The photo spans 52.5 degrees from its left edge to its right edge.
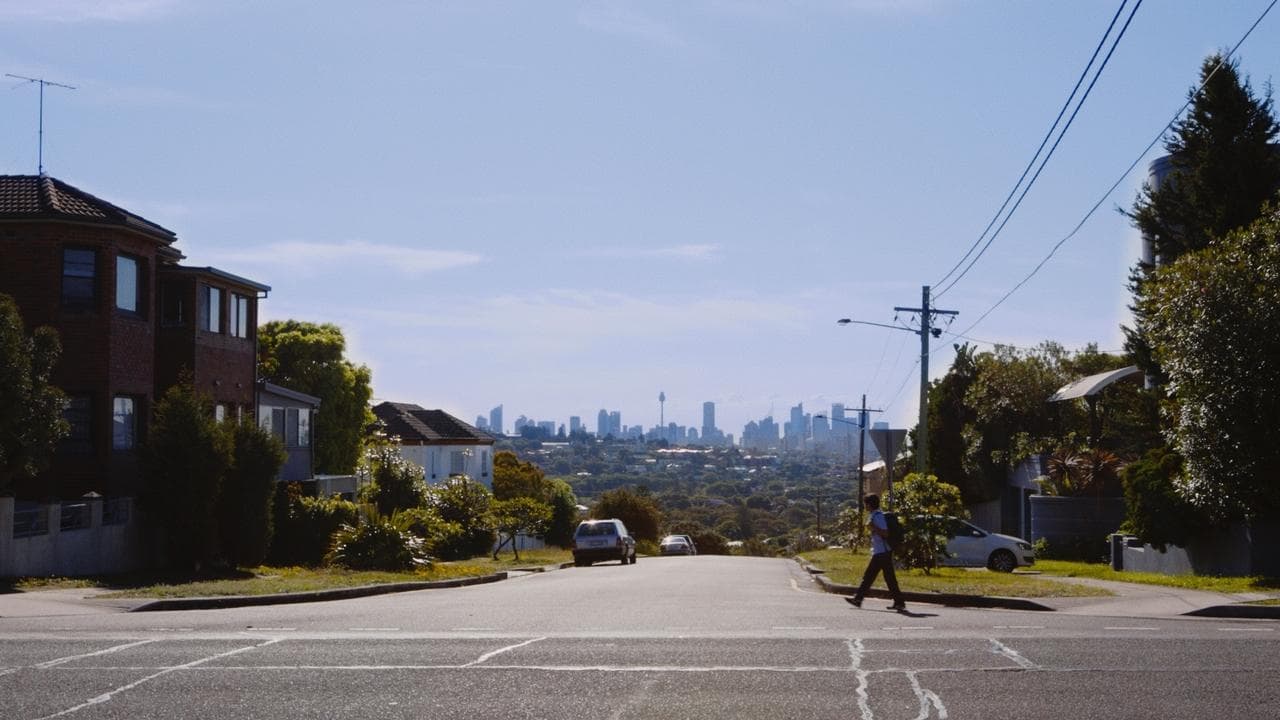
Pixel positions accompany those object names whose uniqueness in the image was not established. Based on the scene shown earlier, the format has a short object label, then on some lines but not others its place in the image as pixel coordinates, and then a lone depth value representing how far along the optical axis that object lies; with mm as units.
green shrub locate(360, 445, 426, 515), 44438
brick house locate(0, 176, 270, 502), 28859
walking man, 18609
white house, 72625
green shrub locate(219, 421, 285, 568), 28609
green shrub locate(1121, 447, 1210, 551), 26302
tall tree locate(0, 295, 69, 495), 22766
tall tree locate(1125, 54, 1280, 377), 29078
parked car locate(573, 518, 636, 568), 44969
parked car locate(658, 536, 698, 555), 73438
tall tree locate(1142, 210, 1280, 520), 22188
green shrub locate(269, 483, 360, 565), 33719
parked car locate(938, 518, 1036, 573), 34125
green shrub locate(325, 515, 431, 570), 30281
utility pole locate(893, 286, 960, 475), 36781
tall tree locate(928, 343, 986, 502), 52562
